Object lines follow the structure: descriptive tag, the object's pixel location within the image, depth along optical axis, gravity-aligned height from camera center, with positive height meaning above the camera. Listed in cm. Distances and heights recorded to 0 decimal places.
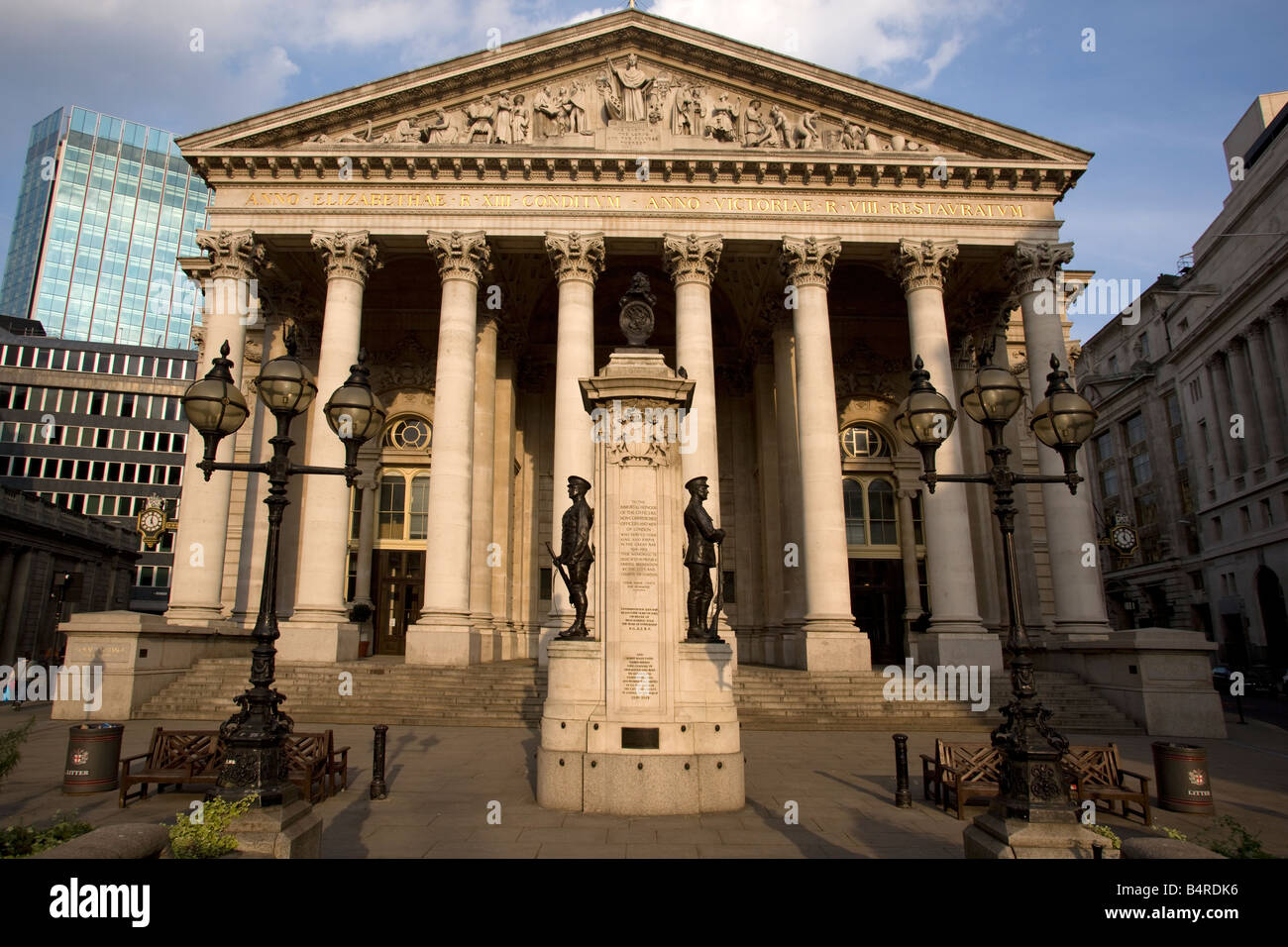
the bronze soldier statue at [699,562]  967 +86
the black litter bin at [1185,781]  1039 -215
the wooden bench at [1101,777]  973 -202
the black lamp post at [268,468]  656 +179
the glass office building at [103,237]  11500 +6245
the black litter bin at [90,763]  1073 -178
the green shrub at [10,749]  668 -101
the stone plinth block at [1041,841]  579 -166
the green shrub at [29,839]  507 -140
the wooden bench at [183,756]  1058 -169
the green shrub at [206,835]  523 -140
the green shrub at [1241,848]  475 -142
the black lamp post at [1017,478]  639 +166
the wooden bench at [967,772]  973 -190
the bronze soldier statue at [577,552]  973 +101
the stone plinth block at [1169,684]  1877 -149
